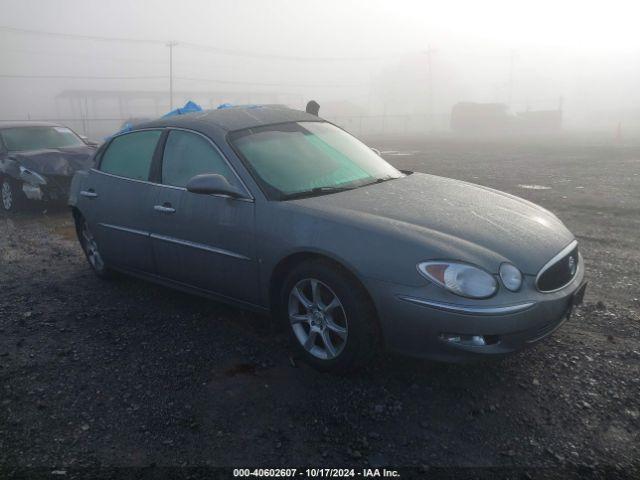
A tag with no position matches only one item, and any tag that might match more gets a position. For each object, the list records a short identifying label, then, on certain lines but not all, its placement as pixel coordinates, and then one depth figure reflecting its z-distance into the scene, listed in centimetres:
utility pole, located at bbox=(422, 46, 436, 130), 7402
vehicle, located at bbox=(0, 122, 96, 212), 872
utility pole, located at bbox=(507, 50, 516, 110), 8404
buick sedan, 292
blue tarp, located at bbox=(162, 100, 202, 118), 531
